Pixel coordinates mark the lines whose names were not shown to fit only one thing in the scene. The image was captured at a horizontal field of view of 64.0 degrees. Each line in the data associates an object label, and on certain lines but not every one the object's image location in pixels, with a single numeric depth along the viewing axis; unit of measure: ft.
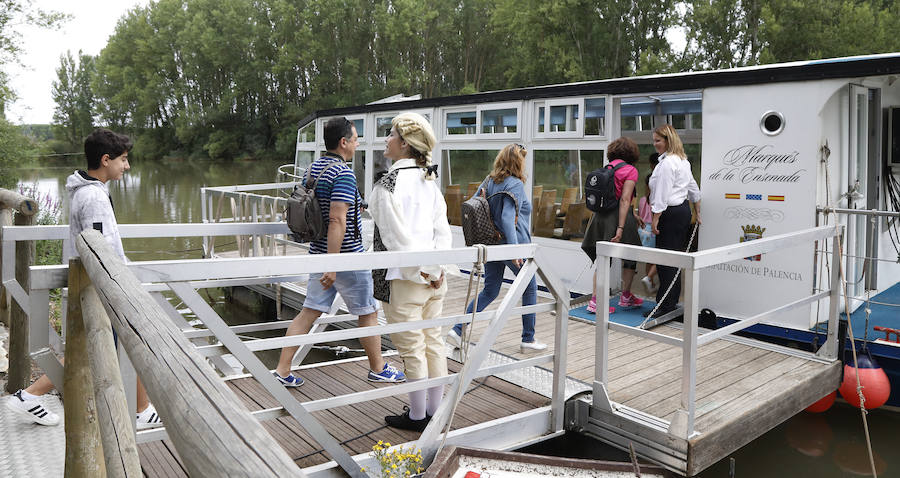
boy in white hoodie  11.25
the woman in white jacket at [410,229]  11.96
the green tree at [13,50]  61.77
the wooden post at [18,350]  15.01
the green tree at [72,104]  236.84
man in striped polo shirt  13.24
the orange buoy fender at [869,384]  17.12
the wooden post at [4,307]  18.70
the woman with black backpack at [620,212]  20.56
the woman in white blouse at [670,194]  20.47
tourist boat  19.10
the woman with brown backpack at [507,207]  17.67
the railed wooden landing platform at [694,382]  12.96
